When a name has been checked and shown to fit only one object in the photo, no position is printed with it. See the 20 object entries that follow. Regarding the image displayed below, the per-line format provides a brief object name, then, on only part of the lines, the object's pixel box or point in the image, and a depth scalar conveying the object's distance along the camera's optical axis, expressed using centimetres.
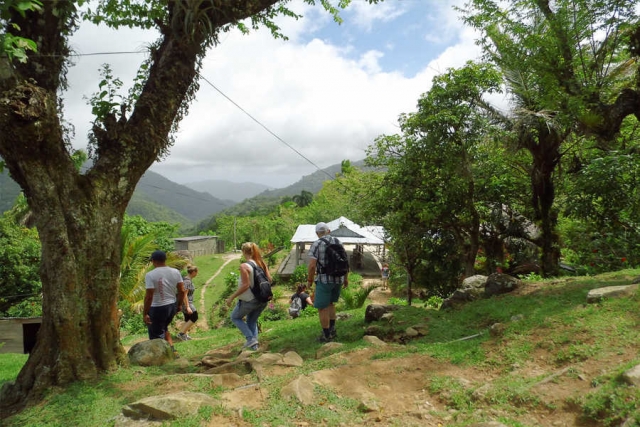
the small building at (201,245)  4301
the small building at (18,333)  1065
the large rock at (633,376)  292
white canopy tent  2025
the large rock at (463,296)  665
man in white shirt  573
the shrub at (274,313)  1262
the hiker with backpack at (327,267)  543
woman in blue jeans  561
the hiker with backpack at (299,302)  1089
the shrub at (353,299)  1084
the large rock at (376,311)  655
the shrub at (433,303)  918
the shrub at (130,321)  1367
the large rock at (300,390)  354
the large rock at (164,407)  330
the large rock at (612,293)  473
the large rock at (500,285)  649
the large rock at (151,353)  518
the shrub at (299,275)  2037
